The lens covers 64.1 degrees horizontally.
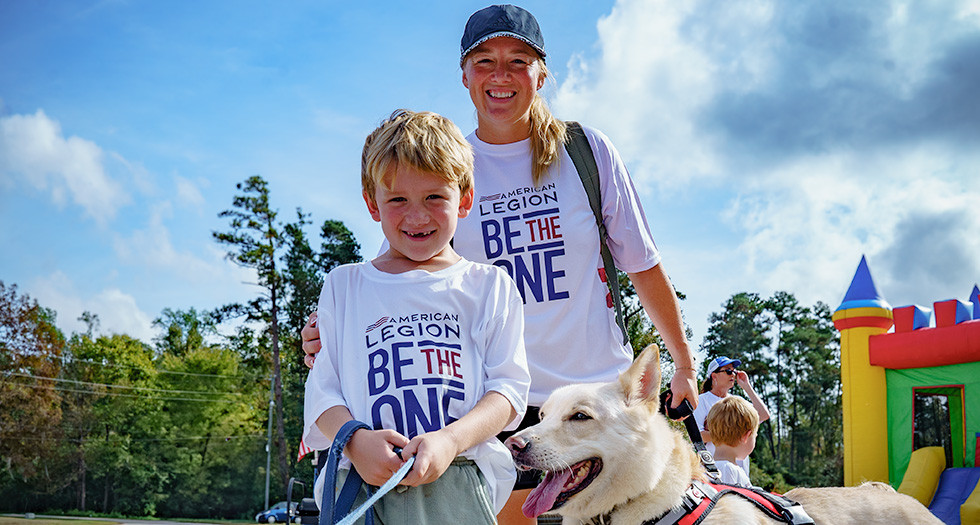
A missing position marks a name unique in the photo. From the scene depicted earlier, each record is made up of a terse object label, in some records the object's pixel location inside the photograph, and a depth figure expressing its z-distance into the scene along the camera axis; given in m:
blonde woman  3.01
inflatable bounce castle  17.58
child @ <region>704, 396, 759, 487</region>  6.28
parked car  42.53
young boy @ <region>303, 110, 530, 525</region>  1.97
